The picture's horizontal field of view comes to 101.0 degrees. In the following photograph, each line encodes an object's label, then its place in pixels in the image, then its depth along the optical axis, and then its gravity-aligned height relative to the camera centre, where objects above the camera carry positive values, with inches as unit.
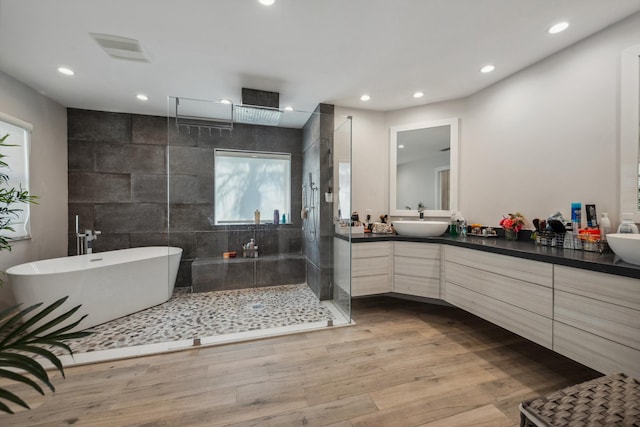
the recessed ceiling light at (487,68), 98.5 +54.3
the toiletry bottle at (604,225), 74.9 -4.0
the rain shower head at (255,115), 111.3 +42.1
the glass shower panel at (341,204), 118.0 +3.5
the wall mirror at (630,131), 72.8 +22.4
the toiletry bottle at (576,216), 80.7 -1.4
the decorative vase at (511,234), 99.2 -8.8
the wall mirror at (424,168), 126.2 +21.8
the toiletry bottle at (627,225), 70.8 -3.7
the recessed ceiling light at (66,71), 101.5 +54.8
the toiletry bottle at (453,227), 119.3 -7.1
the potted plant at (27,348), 29.8 -17.0
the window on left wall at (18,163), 104.3 +19.9
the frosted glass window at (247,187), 112.2 +10.4
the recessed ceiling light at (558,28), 76.2 +54.2
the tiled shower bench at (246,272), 120.3 -28.4
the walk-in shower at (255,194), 108.7 +7.8
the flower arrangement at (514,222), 99.3 -4.0
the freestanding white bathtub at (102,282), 91.5 -27.7
